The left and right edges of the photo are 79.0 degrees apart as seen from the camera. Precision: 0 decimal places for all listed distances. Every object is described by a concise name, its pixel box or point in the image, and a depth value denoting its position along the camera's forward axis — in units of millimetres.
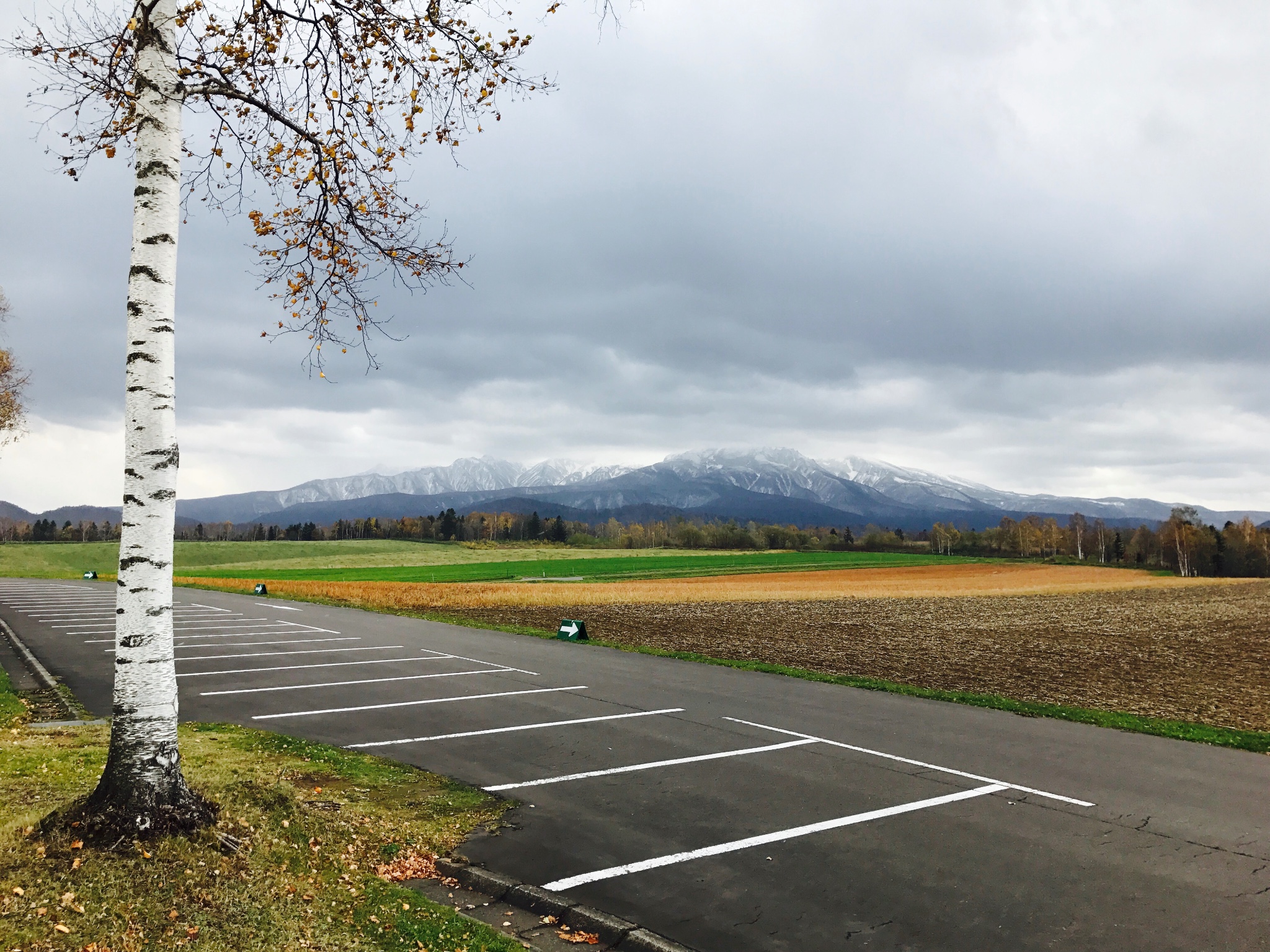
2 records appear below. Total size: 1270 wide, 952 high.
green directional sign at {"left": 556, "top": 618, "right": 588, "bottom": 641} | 21203
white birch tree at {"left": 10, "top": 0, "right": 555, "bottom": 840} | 4984
